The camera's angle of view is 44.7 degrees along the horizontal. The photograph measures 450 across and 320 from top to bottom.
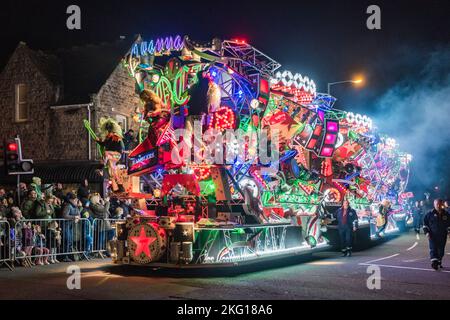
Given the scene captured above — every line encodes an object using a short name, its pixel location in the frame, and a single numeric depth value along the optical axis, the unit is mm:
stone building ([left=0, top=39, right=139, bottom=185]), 26016
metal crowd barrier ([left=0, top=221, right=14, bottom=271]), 13281
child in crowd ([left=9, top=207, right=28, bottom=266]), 13516
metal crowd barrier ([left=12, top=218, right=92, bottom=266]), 13844
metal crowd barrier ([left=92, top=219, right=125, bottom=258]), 16233
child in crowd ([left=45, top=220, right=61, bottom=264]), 14586
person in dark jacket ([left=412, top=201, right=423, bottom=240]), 28625
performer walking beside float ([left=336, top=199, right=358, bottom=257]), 16969
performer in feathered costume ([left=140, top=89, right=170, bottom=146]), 13367
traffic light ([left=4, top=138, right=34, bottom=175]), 14641
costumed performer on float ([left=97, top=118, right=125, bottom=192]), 13672
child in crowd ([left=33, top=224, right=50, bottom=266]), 14132
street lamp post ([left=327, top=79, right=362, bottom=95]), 25653
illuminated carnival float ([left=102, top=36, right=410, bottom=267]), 12547
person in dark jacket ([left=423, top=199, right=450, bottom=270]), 13208
